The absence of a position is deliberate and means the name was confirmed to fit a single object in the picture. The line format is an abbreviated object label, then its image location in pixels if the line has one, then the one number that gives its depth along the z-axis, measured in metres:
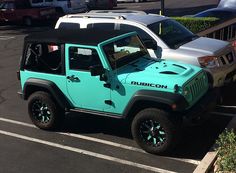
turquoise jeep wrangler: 4.97
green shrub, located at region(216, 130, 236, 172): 3.69
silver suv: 6.52
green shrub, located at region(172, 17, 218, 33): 9.70
